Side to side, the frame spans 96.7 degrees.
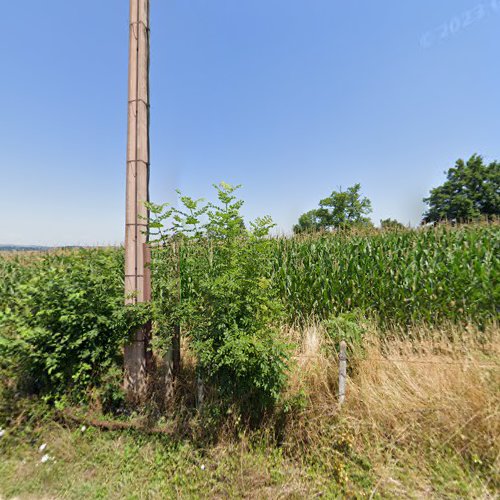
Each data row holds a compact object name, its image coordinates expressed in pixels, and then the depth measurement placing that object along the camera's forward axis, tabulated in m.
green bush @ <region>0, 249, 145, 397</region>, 2.71
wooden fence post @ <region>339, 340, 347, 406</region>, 2.69
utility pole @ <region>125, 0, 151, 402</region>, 2.94
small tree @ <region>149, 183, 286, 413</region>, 2.31
